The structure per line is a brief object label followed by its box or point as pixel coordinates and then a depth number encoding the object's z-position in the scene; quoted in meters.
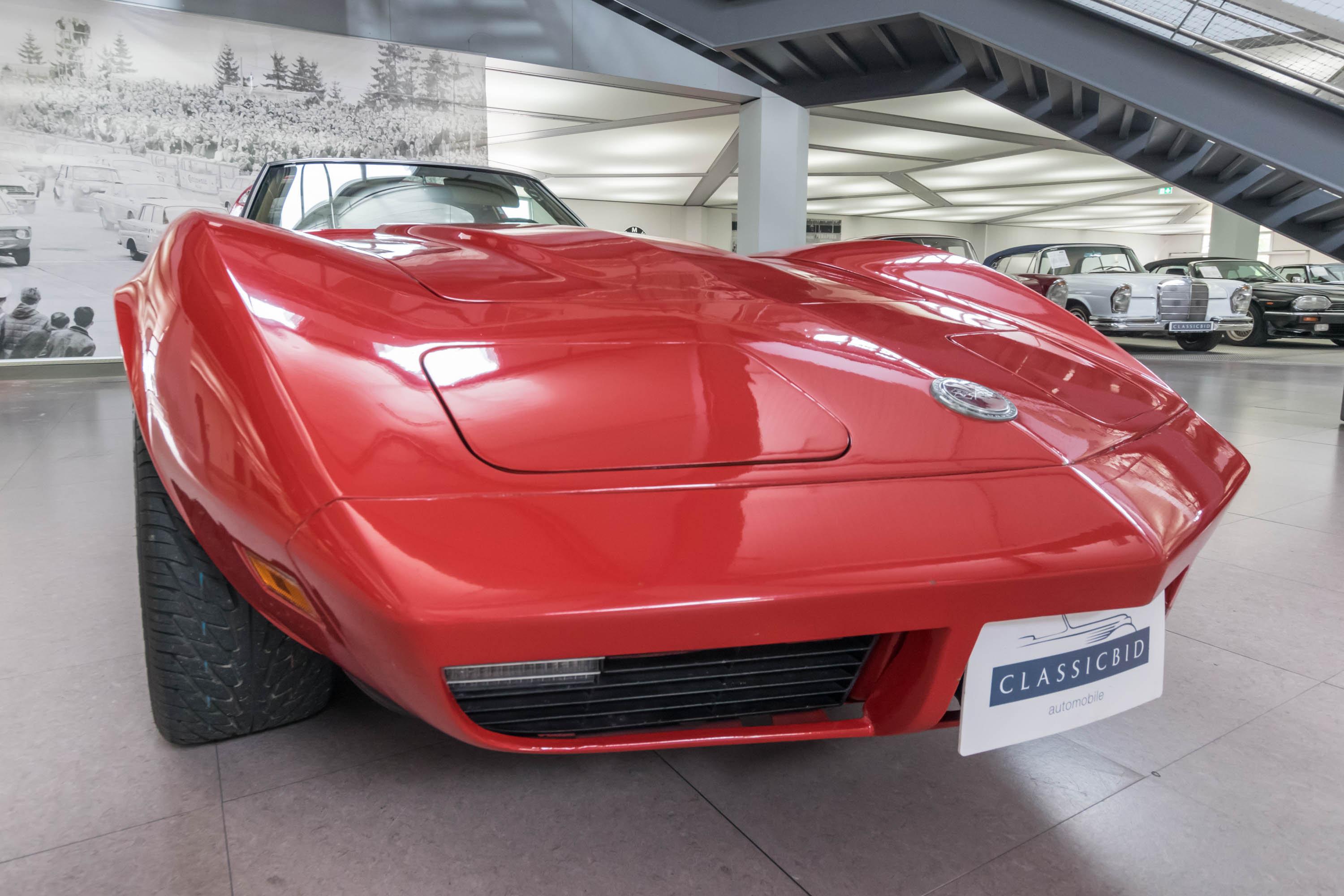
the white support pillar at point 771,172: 8.50
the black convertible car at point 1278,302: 8.28
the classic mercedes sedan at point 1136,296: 7.46
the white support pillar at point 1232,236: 12.73
